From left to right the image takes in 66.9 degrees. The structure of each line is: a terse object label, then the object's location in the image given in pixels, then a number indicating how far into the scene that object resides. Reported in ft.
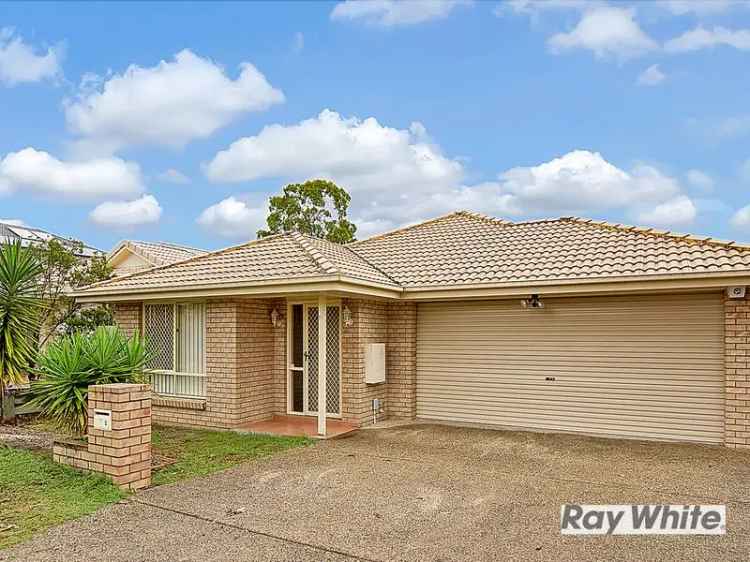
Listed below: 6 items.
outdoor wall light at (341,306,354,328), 34.35
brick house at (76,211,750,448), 29.53
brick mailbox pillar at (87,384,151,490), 21.18
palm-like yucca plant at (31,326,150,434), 24.54
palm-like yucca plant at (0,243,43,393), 34.99
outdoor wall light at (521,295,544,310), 33.01
